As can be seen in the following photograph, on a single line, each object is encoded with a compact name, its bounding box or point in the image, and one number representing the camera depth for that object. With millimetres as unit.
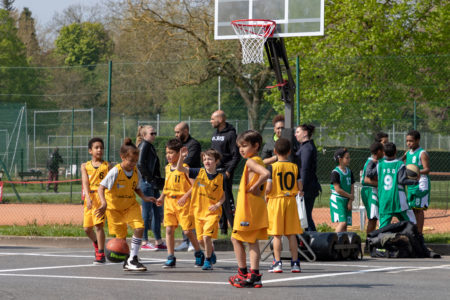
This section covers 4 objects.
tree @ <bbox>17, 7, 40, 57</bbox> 75062
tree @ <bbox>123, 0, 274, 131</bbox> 37000
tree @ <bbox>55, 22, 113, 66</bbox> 83438
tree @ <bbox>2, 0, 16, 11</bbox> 103062
